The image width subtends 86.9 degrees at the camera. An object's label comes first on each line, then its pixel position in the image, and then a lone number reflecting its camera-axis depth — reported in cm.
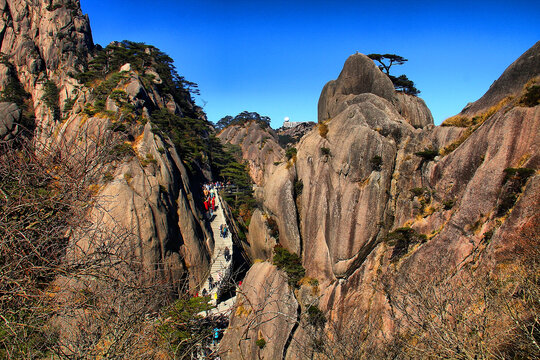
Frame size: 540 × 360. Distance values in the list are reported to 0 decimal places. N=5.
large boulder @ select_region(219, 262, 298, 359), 2198
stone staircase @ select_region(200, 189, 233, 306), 2773
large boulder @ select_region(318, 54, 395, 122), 2925
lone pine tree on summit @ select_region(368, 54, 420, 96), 3191
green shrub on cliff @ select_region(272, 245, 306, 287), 2441
